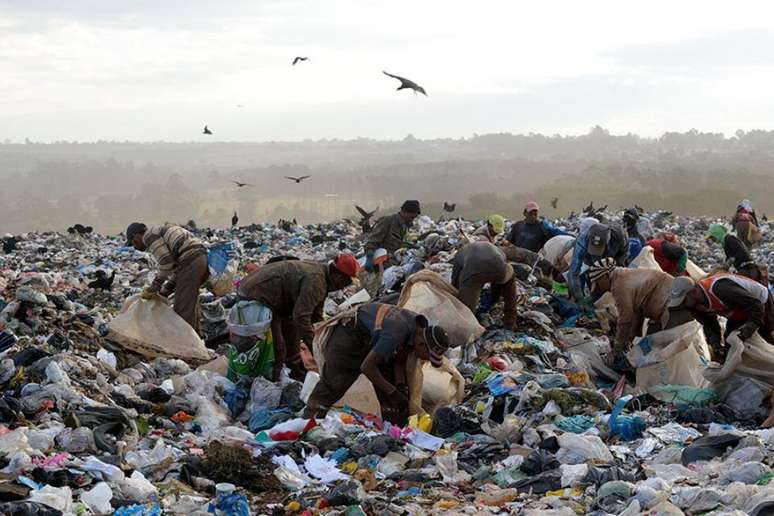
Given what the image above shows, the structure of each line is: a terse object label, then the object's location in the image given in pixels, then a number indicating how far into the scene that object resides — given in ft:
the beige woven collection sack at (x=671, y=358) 44.57
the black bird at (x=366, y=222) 101.01
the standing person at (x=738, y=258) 46.70
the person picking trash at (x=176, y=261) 52.31
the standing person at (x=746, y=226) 77.20
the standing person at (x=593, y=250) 53.93
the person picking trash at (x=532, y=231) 64.85
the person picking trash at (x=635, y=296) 45.62
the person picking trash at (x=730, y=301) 40.91
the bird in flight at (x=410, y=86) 56.85
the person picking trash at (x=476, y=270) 52.37
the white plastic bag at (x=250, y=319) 46.32
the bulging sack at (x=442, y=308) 50.31
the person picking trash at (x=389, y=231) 65.00
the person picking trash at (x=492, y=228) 60.18
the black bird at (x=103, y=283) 72.43
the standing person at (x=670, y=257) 55.31
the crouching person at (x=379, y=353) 36.96
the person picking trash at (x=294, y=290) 43.73
